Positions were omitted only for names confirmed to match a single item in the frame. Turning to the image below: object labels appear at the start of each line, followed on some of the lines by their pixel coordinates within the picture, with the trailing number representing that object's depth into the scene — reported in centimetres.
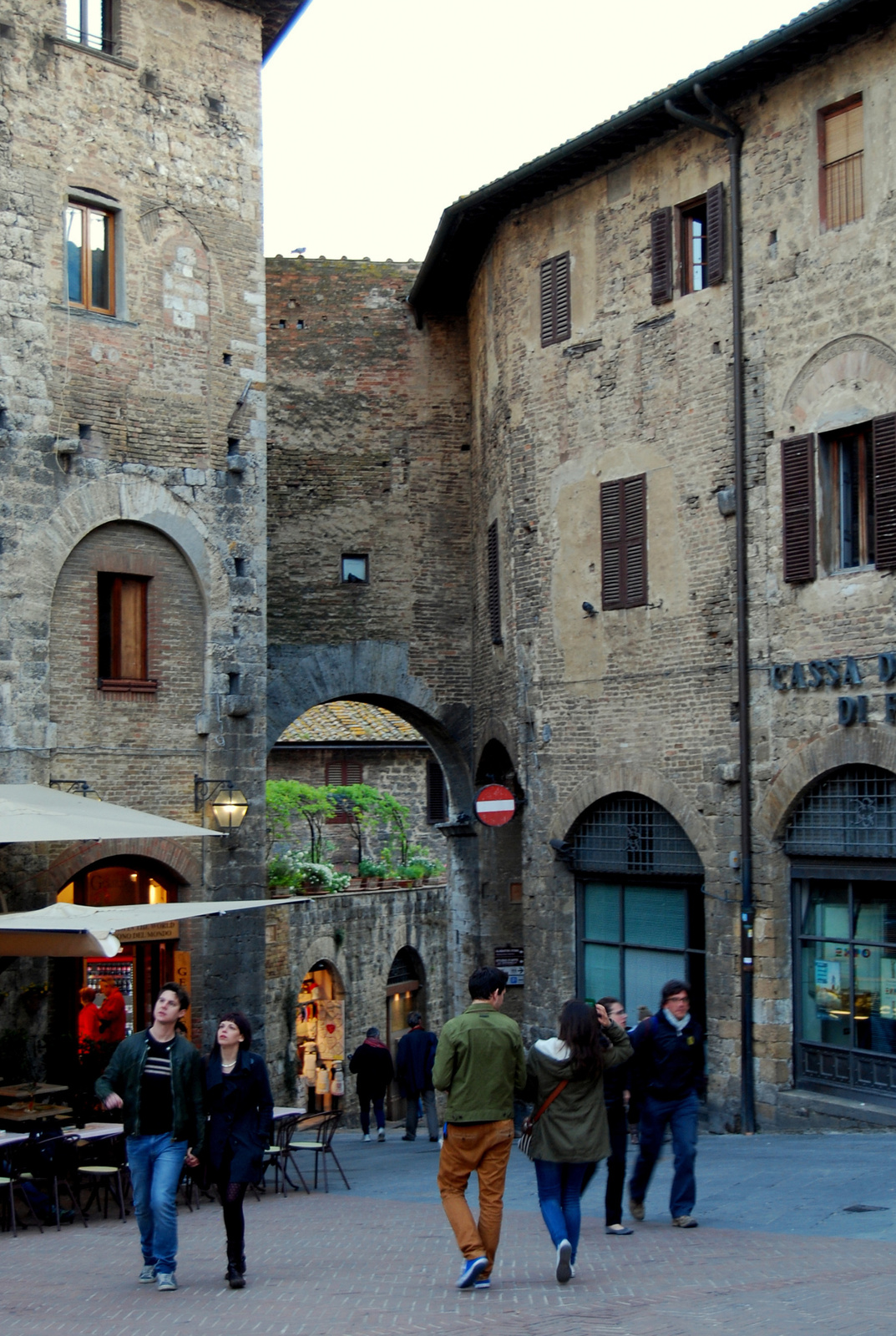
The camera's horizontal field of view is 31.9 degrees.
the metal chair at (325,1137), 1267
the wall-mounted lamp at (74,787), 1712
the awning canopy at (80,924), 1209
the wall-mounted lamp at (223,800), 1822
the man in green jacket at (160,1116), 832
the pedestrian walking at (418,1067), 1738
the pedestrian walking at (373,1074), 1809
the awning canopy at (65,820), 1312
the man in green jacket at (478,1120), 784
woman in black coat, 823
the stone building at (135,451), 1714
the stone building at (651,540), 1539
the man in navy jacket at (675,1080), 951
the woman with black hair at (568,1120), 798
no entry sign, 1950
